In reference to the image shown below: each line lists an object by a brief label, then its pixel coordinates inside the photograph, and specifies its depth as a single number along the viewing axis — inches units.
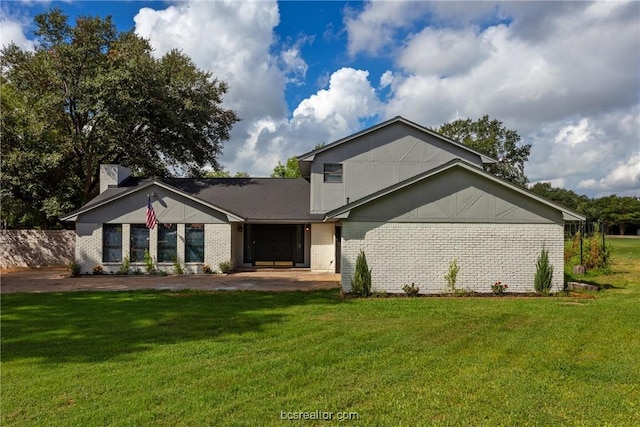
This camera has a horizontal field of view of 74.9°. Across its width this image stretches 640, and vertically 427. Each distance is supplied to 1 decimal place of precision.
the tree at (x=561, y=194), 3944.4
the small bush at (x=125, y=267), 732.7
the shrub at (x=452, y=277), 499.7
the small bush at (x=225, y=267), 732.0
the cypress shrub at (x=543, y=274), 498.9
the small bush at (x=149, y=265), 732.7
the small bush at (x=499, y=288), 500.1
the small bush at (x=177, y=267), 726.5
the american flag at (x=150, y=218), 711.1
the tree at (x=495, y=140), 1806.1
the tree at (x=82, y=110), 868.6
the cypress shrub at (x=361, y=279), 490.0
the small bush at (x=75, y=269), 726.5
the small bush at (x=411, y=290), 495.5
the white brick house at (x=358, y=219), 503.5
